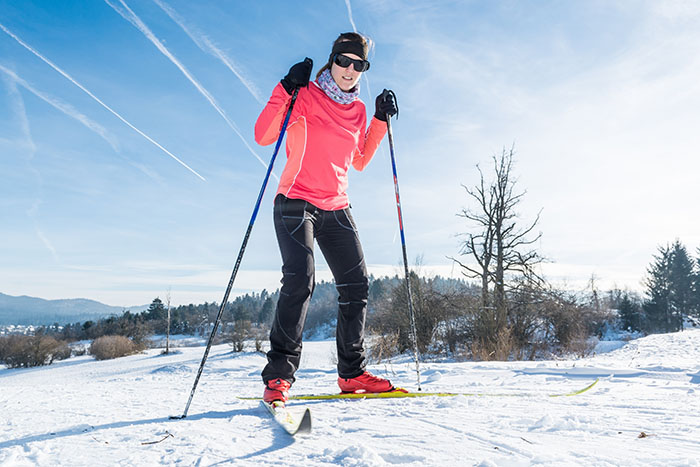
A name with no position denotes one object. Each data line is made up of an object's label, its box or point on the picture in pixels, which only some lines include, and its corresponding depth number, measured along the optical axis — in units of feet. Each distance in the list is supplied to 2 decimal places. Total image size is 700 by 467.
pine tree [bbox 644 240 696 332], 104.22
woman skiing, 7.02
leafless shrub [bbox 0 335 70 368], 88.63
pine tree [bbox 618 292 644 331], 99.35
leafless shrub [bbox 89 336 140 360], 88.63
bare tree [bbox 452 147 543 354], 44.28
